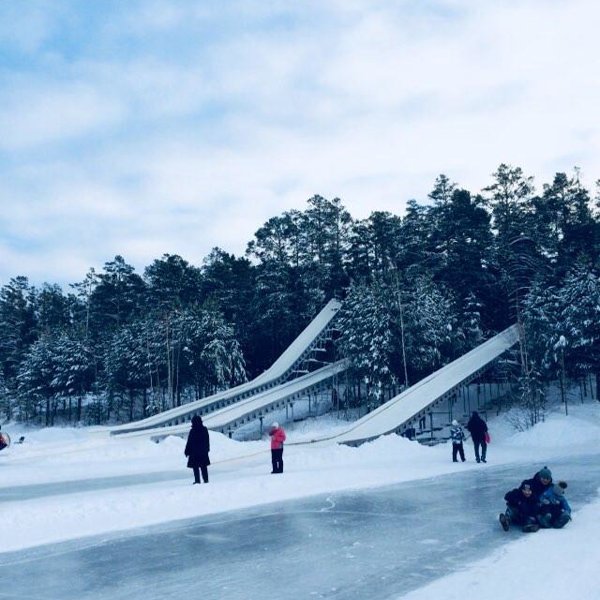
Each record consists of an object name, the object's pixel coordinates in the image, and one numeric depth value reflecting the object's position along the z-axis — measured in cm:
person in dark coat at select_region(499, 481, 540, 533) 935
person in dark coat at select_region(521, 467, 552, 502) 941
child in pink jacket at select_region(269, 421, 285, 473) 1808
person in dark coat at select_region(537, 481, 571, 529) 938
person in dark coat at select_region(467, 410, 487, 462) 2169
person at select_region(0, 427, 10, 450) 2250
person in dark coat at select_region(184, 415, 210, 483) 1590
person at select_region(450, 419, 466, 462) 2169
